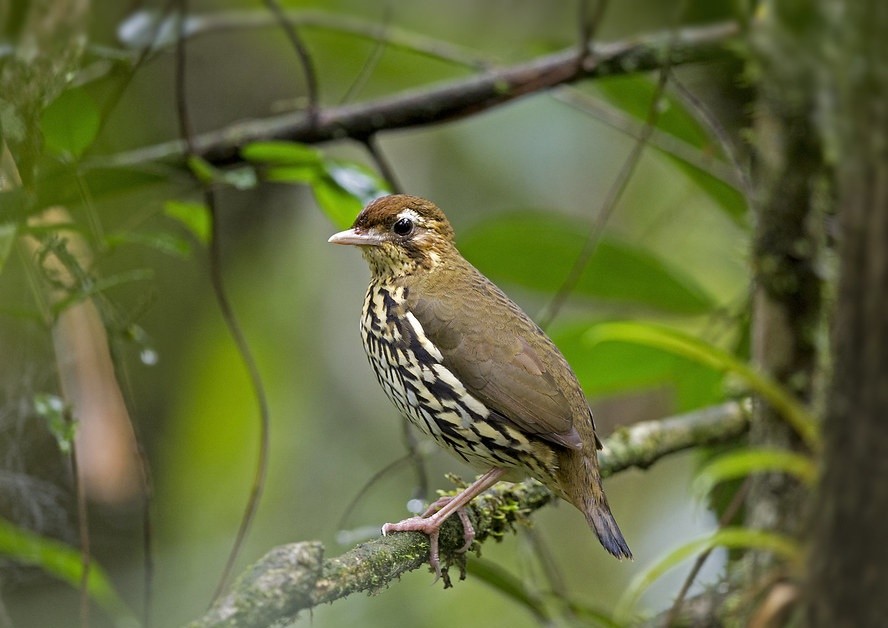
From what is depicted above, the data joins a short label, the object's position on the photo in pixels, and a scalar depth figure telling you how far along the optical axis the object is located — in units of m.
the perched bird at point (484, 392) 6.52
